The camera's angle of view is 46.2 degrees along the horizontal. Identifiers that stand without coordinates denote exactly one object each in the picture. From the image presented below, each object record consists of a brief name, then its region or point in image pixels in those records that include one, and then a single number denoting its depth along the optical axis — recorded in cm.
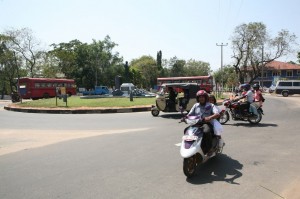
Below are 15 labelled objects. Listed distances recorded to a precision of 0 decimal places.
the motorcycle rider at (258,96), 1413
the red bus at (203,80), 4981
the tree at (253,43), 6681
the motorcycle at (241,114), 1310
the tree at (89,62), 7238
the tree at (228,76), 9516
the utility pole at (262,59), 6806
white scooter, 594
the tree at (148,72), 9694
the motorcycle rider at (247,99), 1327
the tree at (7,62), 5707
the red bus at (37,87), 4375
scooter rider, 689
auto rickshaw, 1730
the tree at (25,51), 5872
